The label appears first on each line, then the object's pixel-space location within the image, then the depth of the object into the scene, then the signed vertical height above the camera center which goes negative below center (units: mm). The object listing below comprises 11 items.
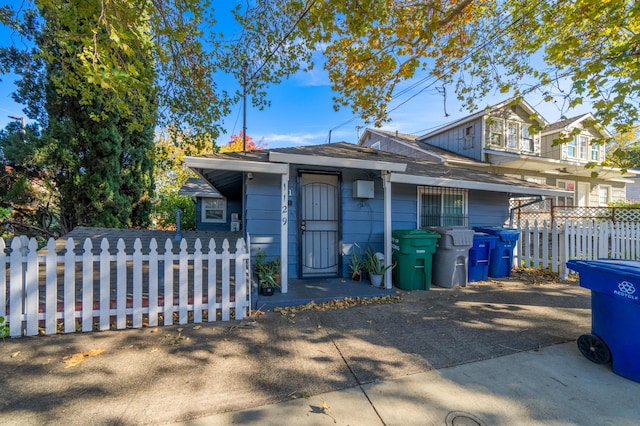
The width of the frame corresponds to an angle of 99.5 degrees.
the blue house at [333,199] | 4863 +299
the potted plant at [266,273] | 4434 -1025
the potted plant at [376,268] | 5145 -1068
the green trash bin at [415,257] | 5152 -870
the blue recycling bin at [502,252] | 6270 -921
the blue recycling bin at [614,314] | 2361 -940
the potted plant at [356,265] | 5508 -1078
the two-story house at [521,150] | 11594 +2943
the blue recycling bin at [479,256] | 6012 -971
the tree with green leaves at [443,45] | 4332 +3653
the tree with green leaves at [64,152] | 7492 +1736
